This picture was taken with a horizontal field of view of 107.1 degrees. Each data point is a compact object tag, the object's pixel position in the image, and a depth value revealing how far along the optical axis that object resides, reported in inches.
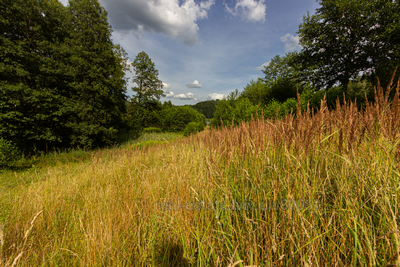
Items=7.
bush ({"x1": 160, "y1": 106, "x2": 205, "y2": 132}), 1215.6
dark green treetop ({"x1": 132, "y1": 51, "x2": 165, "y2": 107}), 998.3
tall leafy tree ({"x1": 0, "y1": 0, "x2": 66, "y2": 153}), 344.8
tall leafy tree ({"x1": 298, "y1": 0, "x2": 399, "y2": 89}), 494.0
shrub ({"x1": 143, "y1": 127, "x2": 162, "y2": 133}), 951.3
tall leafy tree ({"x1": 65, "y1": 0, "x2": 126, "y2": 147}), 435.2
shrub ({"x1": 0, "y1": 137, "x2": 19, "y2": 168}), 240.8
